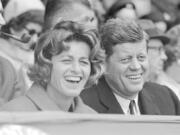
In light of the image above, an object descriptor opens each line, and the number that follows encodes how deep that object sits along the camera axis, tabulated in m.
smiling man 8.03
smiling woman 7.06
